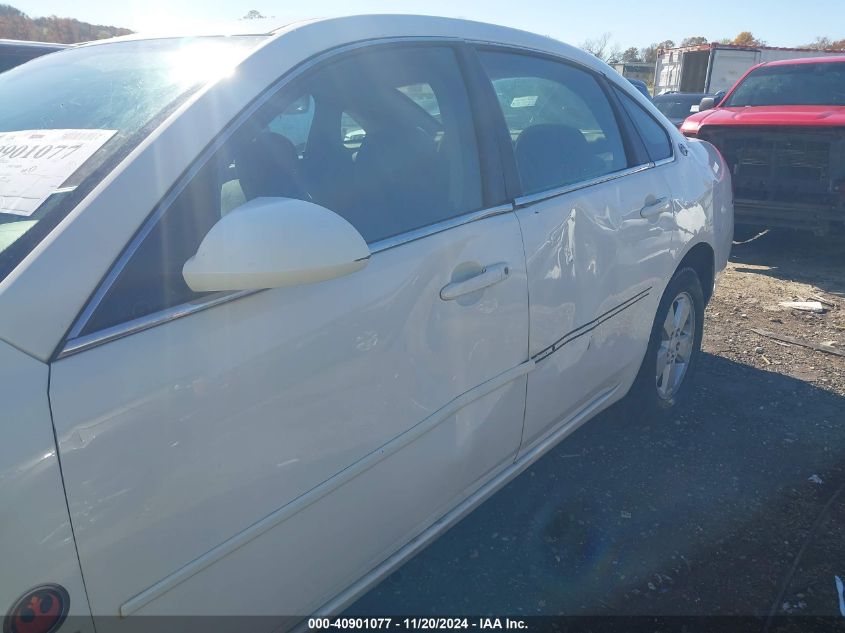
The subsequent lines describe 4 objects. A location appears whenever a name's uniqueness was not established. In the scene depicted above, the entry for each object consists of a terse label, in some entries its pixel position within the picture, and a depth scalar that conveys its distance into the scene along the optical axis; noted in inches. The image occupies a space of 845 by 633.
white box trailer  808.3
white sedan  49.7
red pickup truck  257.8
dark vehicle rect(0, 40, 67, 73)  191.5
